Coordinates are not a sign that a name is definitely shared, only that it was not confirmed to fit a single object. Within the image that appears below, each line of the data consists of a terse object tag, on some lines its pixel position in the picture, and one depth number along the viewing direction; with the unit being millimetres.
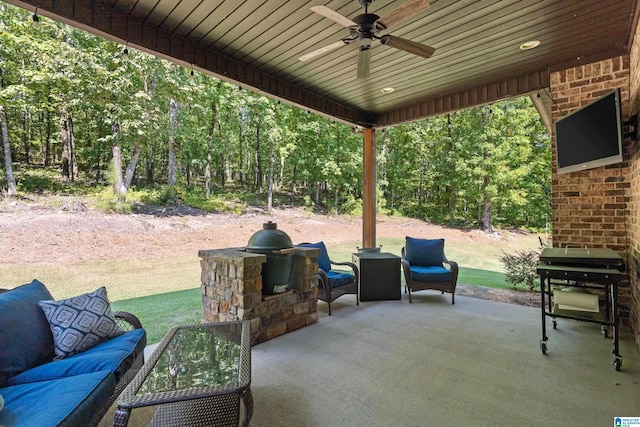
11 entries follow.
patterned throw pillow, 1893
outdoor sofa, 1357
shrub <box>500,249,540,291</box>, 4816
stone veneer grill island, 2902
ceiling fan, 2096
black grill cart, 2475
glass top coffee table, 1390
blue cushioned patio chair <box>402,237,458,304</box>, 4227
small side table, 4395
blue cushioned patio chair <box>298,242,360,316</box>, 3781
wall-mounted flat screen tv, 2682
